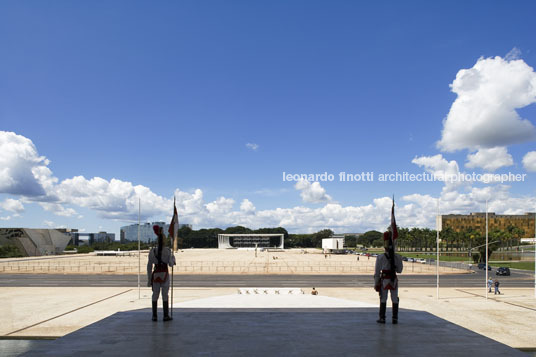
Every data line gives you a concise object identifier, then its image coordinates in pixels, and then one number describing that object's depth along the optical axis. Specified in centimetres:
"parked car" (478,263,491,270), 6719
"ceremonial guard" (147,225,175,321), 1142
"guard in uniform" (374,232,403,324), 1106
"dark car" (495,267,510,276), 5546
